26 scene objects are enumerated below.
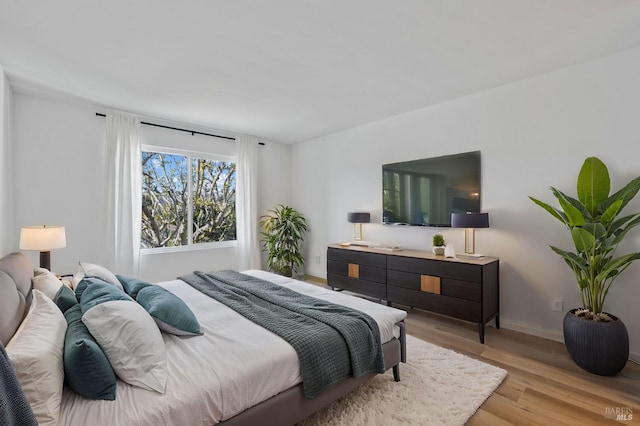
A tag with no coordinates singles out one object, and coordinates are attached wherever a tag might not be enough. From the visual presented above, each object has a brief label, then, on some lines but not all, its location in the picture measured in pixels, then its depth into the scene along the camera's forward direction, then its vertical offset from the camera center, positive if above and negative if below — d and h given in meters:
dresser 2.98 -0.77
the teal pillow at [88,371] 1.22 -0.64
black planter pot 2.28 -1.02
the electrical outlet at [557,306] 2.95 -0.92
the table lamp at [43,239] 2.79 -0.24
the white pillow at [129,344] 1.35 -0.61
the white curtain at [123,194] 3.93 +0.27
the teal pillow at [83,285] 1.85 -0.44
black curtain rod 3.93 +1.28
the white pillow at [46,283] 1.90 -0.45
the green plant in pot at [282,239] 5.26 -0.47
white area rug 1.87 -1.26
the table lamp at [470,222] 3.14 -0.11
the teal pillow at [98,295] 1.59 -0.45
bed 1.22 -0.77
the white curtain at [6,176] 2.83 +0.38
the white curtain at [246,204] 5.20 +0.15
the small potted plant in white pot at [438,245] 3.48 -0.38
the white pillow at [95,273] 2.20 -0.44
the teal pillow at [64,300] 1.74 -0.50
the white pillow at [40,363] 1.06 -0.55
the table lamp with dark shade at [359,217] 4.44 -0.07
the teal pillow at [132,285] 2.13 -0.52
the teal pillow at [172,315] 1.77 -0.60
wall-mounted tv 3.51 +0.29
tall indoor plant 2.29 -0.40
